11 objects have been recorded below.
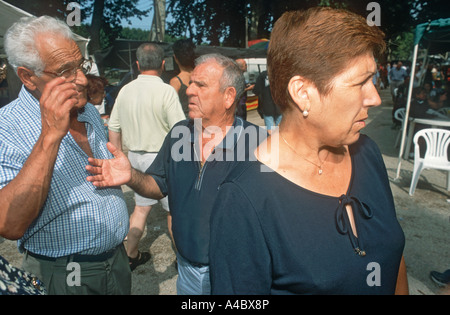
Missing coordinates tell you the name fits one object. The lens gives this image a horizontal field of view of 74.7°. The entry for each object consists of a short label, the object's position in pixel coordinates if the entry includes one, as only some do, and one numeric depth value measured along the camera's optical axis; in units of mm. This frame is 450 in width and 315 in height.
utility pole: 14953
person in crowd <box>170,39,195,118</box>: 4041
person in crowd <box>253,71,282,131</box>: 6031
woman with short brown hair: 1087
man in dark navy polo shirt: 1887
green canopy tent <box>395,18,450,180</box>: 5629
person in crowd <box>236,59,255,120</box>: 5340
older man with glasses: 1281
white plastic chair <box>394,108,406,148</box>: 8016
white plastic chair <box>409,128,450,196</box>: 5075
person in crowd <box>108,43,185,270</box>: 3318
